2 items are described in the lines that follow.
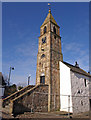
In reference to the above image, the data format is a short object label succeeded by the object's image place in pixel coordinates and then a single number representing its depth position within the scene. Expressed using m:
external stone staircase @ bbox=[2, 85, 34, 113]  14.05
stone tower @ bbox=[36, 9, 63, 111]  15.74
